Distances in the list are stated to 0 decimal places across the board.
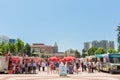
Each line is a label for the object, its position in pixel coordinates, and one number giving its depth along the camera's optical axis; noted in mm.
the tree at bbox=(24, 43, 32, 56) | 55836
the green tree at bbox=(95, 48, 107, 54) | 50694
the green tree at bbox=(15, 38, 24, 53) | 36495
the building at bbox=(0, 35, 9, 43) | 69386
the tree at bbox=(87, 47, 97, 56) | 55019
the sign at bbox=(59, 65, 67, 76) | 9863
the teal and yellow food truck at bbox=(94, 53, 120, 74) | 12025
